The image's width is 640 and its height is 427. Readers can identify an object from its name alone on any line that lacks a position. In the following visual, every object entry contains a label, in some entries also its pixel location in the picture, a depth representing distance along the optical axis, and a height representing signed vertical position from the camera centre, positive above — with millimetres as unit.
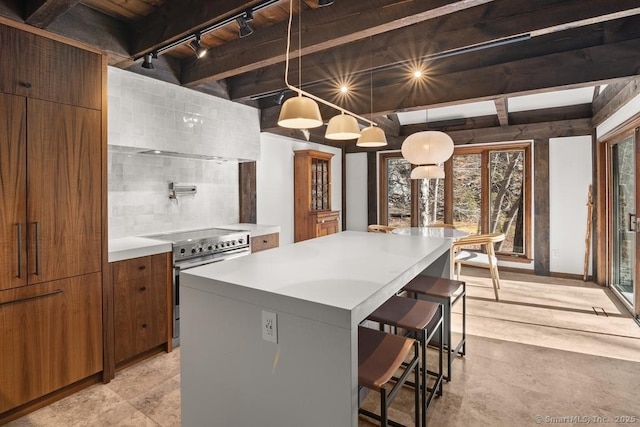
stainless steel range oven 2953 -321
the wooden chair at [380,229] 5207 -249
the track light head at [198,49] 2378 +1259
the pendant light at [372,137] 2840 +641
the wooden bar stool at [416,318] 1825 -599
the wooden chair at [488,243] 4110 -376
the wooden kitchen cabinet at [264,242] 3811 -330
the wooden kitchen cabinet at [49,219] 1984 -26
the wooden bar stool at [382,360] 1364 -657
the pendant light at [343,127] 2531 +652
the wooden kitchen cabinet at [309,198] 5434 +253
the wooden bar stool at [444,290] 2424 -569
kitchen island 1210 -499
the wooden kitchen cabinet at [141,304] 2566 -724
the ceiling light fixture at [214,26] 2036 +1258
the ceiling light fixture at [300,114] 1957 +582
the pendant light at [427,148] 3549 +688
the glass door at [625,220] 3618 -107
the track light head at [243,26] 2155 +1241
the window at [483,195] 5605 +311
